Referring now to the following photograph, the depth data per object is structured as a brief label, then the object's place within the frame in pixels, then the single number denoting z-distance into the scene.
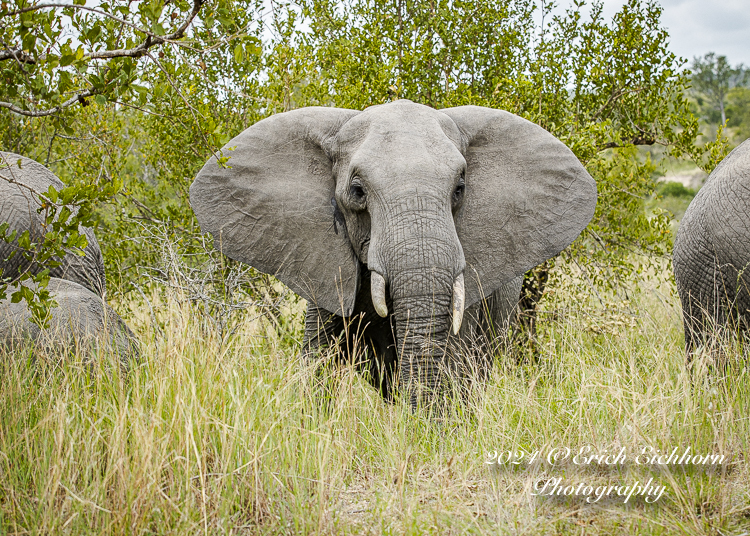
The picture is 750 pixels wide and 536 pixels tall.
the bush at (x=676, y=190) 70.44
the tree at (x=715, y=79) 111.69
